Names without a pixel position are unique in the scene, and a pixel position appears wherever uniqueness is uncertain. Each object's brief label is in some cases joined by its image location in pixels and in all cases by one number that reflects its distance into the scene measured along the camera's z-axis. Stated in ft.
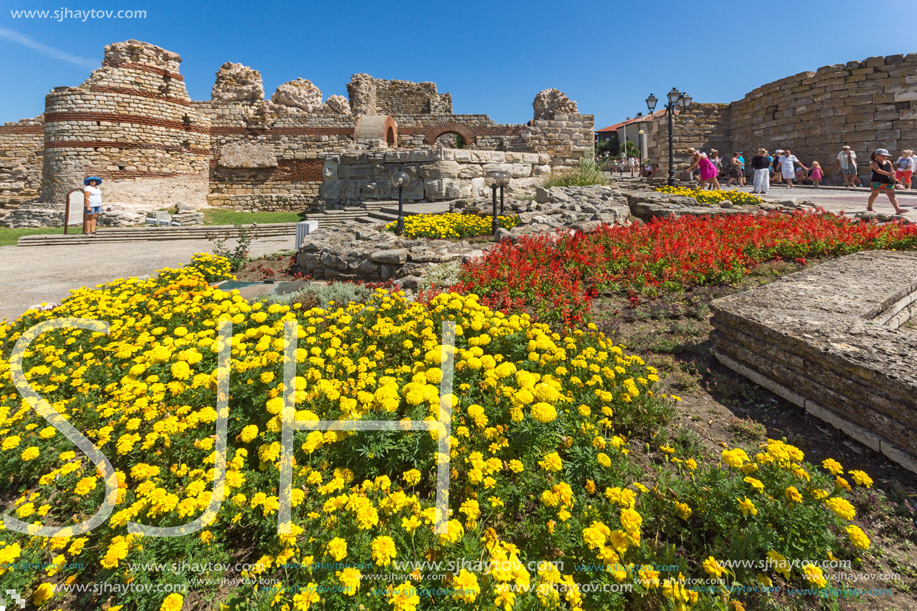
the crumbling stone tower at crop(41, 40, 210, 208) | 54.44
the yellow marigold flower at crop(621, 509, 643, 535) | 5.34
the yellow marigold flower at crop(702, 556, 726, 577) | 5.08
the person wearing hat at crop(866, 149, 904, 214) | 27.04
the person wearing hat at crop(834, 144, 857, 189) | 48.24
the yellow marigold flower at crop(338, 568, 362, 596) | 4.56
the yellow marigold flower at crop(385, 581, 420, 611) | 4.42
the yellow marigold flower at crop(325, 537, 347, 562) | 4.97
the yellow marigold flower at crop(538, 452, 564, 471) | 6.38
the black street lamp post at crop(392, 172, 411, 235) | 26.50
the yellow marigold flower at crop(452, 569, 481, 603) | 4.58
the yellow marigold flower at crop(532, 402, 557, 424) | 6.97
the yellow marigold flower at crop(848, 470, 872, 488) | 6.06
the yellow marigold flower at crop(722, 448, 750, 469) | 6.22
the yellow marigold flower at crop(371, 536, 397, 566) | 4.89
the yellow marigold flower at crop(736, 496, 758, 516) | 5.69
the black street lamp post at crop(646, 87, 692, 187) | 44.19
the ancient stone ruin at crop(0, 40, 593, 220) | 54.39
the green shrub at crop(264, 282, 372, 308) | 15.15
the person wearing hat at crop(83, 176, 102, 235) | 38.21
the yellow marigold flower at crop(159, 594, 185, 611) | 4.84
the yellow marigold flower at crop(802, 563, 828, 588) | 4.73
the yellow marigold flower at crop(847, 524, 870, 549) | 5.13
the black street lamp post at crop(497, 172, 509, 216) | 26.29
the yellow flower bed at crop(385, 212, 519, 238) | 26.13
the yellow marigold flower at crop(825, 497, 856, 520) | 5.28
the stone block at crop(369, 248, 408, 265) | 19.73
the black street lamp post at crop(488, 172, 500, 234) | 25.96
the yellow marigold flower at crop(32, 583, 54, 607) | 5.33
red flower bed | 15.58
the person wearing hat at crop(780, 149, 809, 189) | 50.21
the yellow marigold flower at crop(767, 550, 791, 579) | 5.20
